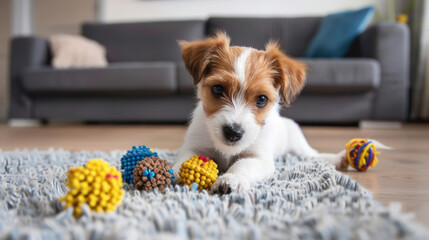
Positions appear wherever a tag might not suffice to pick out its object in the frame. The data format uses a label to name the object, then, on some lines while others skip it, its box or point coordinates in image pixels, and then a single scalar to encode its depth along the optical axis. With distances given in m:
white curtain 1.53
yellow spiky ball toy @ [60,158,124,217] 0.39
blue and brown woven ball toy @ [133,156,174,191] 0.45
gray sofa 1.21
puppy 0.50
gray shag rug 0.35
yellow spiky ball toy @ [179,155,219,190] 0.46
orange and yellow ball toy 0.56
